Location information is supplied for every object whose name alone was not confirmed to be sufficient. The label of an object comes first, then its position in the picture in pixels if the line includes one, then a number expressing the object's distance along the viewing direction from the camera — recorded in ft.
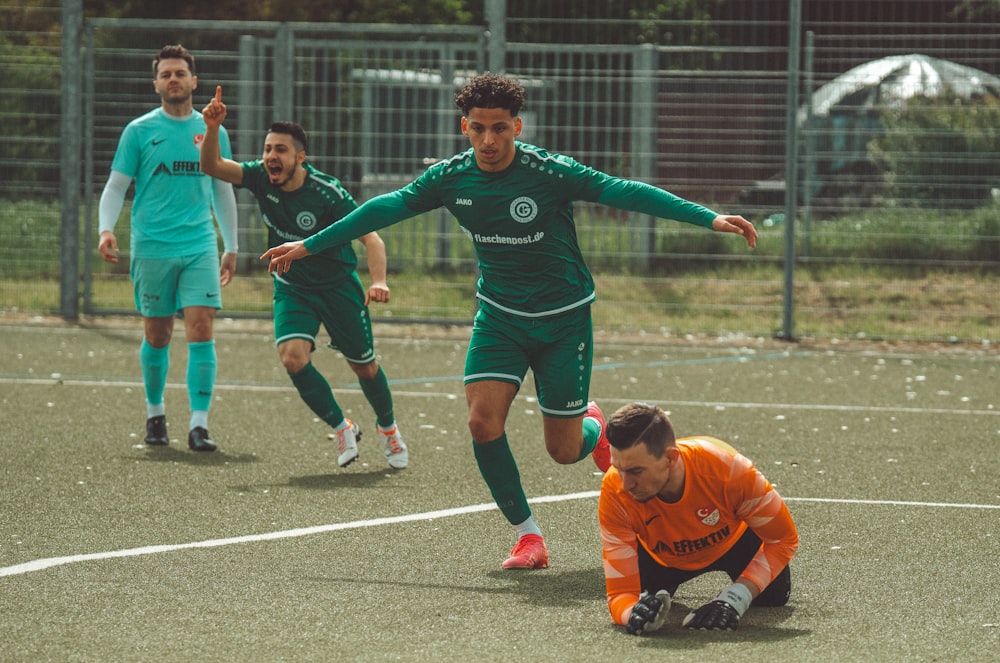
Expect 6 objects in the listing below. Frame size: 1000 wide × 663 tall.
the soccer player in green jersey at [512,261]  40.91
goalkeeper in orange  32.78
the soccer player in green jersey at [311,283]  55.42
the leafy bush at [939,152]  97.55
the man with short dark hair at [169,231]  59.26
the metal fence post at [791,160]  94.32
